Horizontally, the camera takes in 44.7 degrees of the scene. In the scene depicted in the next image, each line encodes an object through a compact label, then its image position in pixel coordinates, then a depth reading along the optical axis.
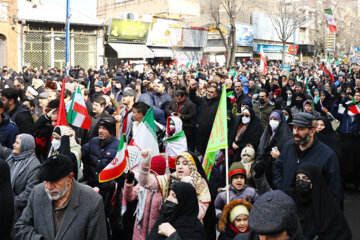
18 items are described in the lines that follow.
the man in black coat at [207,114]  8.55
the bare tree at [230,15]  39.99
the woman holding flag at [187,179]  4.10
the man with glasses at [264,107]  8.62
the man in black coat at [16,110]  6.58
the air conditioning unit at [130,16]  36.56
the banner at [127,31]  33.34
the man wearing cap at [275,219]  2.29
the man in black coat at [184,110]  8.50
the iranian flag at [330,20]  22.13
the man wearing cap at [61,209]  3.14
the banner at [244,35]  48.69
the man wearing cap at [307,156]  4.20
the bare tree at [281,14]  49.72
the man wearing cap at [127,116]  6.80
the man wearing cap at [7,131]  5.78
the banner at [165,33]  38.09
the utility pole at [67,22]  21.60
